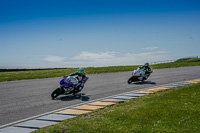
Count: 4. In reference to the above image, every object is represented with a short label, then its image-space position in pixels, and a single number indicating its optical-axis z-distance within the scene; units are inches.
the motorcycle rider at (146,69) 774.4
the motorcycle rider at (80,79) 559.8
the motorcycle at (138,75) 759.1
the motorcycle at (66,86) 545.7
